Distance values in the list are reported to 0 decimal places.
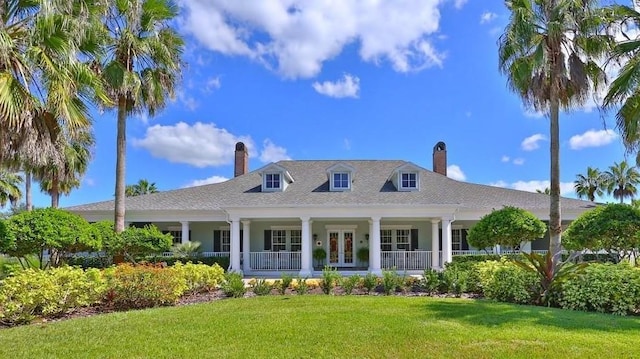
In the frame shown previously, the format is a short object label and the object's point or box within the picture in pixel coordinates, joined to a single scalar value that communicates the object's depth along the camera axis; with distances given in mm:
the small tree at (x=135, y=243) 16094
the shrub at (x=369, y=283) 12552
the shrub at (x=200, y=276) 12259
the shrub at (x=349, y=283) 12123
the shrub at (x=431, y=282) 12289
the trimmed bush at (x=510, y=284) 10297
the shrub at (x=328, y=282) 12375
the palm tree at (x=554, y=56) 13648
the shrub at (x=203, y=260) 20969
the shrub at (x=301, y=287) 12078
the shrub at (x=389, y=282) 12227
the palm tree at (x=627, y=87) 11633
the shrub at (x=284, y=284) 12242
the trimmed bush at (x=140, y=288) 10477
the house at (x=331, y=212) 20156
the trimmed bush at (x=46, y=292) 8867
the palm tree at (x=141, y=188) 46188
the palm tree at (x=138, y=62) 16453
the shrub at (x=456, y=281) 12094
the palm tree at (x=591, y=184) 45850
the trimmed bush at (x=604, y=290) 8984
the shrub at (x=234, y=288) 11820
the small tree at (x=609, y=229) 12406
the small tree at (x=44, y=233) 11894
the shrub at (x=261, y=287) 12000
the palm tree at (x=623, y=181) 44094
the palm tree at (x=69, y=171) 25906
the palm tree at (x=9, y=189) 34566
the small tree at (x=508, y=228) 14560
